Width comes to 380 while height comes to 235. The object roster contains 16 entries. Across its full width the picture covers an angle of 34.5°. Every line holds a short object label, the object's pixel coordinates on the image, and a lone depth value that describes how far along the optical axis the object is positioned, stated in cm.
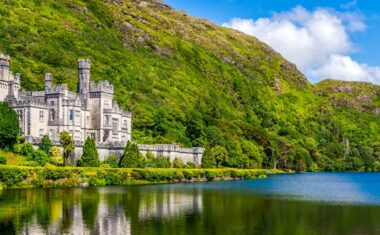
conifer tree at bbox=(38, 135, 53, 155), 8719
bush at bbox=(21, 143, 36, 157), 8438
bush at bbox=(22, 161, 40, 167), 8028
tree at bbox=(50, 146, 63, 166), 8659
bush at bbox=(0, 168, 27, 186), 7144
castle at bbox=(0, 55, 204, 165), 9619
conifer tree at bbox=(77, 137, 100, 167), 8975
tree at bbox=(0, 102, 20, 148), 8281
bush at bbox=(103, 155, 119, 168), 9530
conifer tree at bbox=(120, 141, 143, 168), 9475
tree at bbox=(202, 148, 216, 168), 11746
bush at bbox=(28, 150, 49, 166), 8331
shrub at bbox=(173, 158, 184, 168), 10838
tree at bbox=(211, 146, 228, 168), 12368
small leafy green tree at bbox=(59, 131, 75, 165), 8925
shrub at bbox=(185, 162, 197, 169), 11309
